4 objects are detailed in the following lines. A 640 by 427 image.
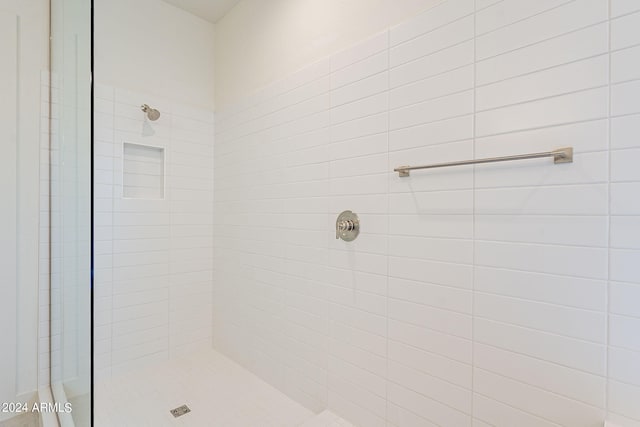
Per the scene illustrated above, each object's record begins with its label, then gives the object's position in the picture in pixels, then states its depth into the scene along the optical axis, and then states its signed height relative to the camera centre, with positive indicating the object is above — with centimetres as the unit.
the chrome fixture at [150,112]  218 +72
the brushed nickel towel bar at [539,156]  91 +18
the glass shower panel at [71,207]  134 +1
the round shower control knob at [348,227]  150 -7
